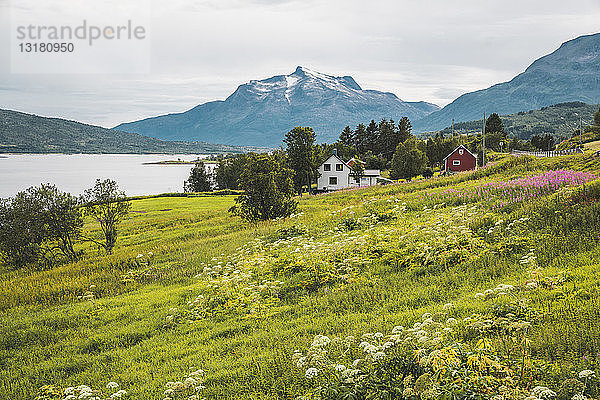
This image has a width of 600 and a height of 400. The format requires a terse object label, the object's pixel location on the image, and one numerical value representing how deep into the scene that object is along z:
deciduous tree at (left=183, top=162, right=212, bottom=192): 130.75
